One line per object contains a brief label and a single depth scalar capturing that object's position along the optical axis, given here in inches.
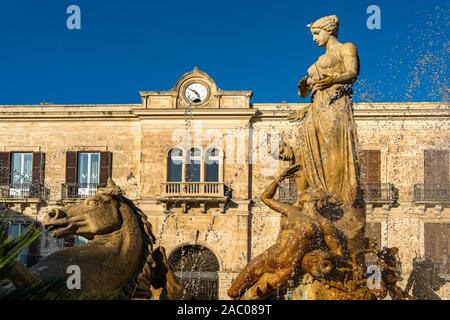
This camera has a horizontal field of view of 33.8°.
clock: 1108.5
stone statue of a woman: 291.4
